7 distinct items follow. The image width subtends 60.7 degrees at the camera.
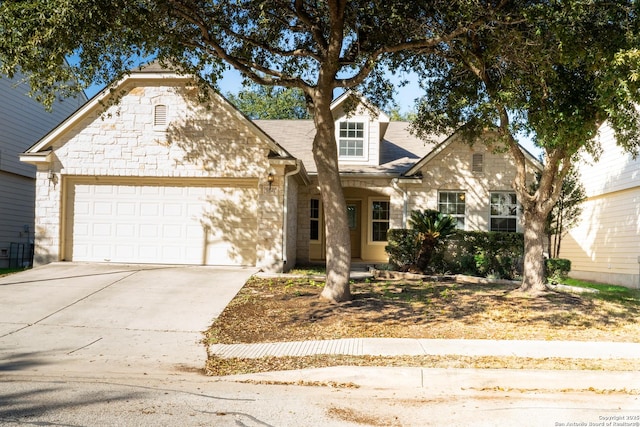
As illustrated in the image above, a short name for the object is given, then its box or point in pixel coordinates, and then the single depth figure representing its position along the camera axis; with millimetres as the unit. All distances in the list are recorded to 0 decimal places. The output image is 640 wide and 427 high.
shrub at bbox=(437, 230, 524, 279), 16594
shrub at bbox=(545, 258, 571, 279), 16322
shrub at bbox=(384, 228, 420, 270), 17328
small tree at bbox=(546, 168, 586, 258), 17641
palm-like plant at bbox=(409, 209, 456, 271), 15828
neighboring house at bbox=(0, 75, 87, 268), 18906
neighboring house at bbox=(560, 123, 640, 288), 17734
